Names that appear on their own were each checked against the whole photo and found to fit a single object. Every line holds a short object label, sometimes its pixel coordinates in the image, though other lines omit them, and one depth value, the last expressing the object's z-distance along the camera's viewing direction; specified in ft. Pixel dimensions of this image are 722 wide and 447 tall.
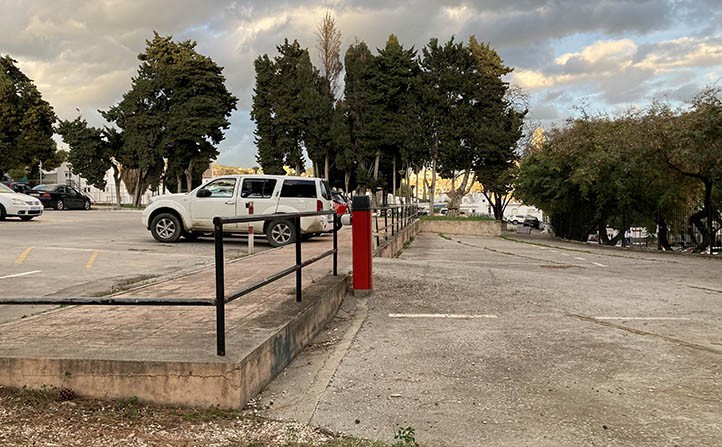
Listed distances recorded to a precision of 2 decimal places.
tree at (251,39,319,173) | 175.42
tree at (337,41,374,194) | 169.17
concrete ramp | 12.19
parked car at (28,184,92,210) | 113.91
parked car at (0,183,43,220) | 70.03
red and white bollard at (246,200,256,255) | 38.14
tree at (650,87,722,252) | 59.82
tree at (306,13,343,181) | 173.58
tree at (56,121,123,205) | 186.80
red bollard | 24.76
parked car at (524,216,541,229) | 244.18
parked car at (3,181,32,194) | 124.67
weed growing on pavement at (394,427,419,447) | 10.75
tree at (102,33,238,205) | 171.42
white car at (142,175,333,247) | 48.42
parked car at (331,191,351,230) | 72.59
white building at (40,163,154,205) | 269.64
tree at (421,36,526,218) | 155.74
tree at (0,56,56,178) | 159.22
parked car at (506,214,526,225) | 294.68
